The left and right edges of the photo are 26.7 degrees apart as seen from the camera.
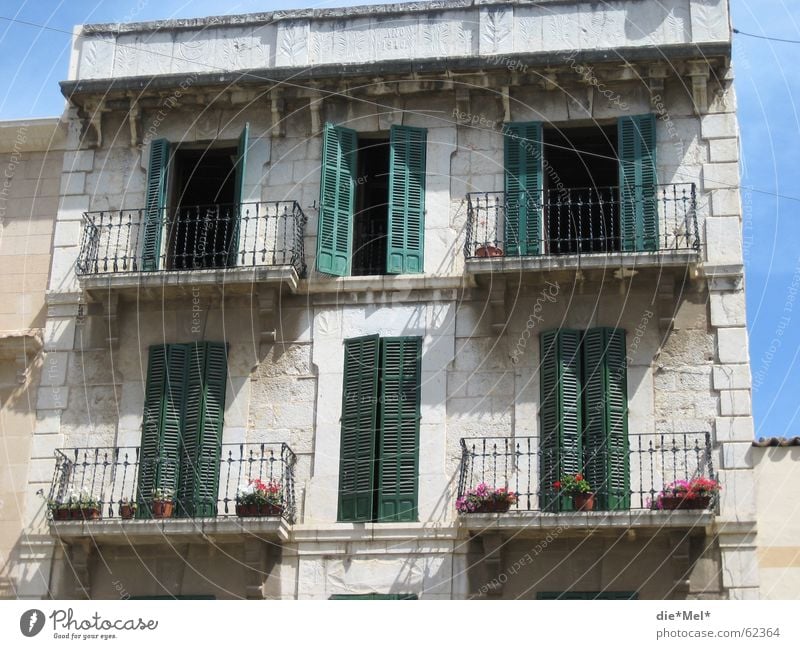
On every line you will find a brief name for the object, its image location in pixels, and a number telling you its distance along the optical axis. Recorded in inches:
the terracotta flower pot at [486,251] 881.5
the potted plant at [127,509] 844.6
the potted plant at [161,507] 842.8
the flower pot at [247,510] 828.0
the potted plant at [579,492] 807.7
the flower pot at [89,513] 842.9
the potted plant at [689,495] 792.9
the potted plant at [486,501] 810.8
